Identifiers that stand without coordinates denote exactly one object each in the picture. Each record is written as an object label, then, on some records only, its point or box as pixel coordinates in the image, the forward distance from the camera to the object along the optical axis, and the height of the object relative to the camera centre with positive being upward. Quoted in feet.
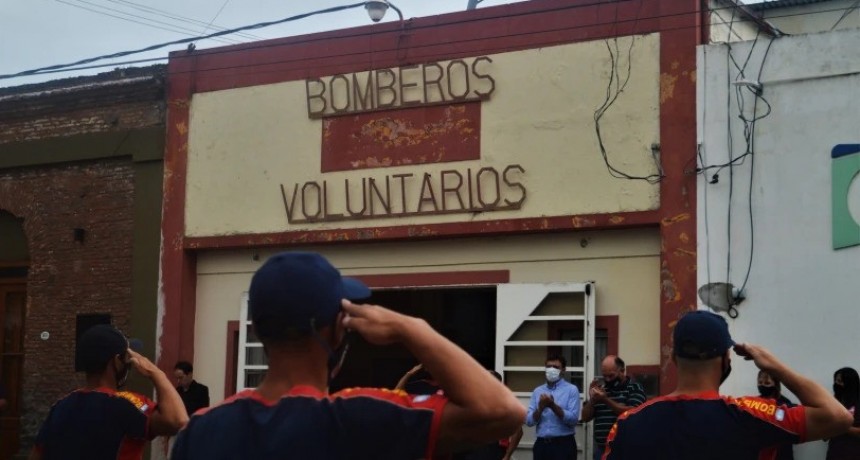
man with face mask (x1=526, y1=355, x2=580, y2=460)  43.11 -4.43
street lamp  53.72 +12.10
